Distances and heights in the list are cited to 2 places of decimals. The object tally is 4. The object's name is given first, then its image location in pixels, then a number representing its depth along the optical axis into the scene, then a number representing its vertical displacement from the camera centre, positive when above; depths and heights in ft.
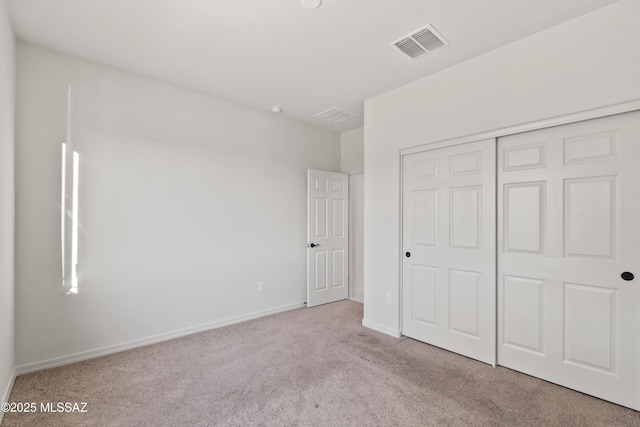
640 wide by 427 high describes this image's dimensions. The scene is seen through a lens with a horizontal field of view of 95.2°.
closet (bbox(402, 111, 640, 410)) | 6.74 -1.16
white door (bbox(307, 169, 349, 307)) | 14.52 -1.32
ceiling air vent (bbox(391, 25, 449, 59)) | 7.80 +4.75
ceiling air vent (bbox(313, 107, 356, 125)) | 13.34 +4.56
